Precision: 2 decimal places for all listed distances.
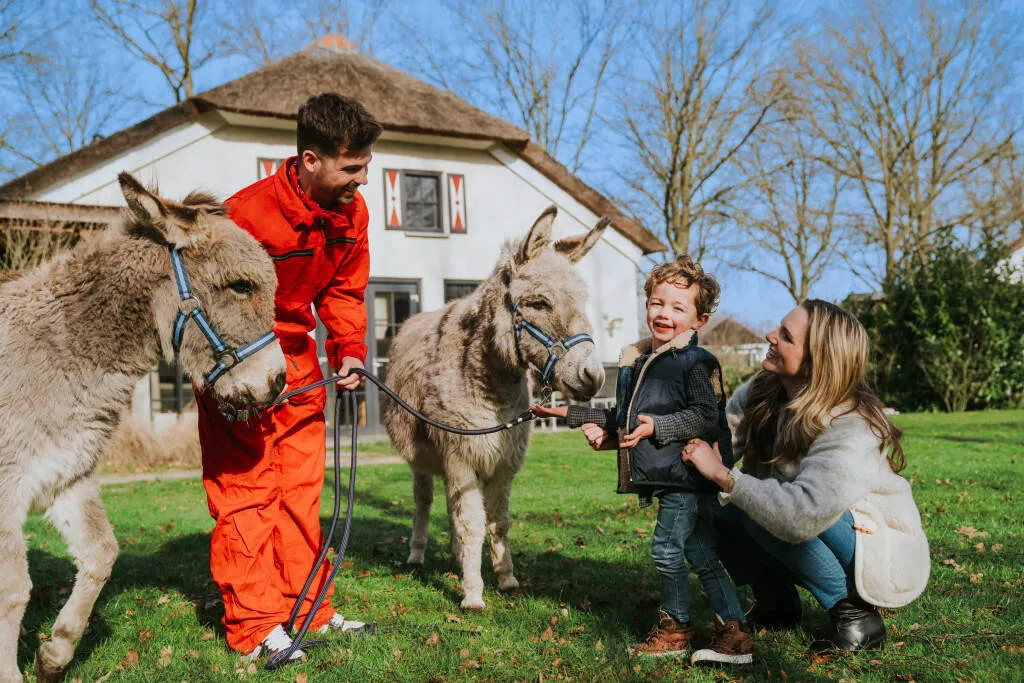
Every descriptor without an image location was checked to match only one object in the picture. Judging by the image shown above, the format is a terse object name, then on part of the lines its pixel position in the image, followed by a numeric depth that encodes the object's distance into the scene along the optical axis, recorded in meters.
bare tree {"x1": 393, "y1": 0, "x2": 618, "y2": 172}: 30.22
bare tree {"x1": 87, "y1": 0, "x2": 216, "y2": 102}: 24.47
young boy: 3.51
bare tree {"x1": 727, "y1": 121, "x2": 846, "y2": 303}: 30.45
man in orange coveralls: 3.64
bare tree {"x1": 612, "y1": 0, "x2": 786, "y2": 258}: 27.91
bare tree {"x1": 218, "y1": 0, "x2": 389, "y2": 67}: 29.16
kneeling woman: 3.24
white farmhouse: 15.79
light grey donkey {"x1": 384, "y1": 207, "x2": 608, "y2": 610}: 4.20
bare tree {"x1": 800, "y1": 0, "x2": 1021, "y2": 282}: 29.83
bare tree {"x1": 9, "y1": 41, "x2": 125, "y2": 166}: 25.52
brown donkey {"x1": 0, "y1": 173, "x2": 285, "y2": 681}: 3.03
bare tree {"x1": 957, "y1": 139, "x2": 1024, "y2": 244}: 30.03
